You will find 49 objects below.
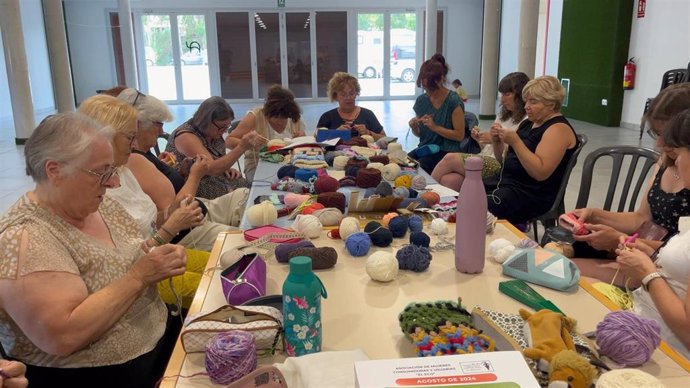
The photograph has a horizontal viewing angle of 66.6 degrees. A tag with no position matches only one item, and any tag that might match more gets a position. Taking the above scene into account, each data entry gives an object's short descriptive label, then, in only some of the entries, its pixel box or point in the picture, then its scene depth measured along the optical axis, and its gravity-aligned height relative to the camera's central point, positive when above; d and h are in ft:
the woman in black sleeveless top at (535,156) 9.34 -1.67
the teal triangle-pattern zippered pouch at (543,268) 4.83 -1.91
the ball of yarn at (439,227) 6.30 -1.93
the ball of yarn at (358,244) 5.74 -1.93
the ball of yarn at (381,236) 5.96 -1.92
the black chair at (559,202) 9.62 -2.59
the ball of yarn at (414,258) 5.27 -1.92
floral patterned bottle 3.61 -1.68
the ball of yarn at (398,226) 6.23 -1.89
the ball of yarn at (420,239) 5.81 -1.91
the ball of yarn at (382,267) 5.02 -1.90
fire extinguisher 27.66 -0.78
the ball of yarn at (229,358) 3.48 -1.90
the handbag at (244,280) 4.58 -1.87
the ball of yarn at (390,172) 9.02 -1.84
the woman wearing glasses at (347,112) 14.58 -1.37
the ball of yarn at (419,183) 8.41 -1.89
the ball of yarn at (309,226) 6.29 -1.90
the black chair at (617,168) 8.79 -1.82
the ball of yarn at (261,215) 6.68 -1.87
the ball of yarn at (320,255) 5.39 -1.92
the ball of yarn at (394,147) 11.58 -1.83
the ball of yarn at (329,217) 6.75 -1.92
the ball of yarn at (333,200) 7.29 -1.85
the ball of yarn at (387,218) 6.53 -1.90
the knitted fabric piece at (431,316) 3.89 -1.89
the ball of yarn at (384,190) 7.47 -1.77
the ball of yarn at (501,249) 5.40 -1.90
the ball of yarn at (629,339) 3.59 -1.87
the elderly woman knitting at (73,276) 4.05 -1.72
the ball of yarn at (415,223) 6.34 -1.90
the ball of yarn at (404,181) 8.45 -1.87
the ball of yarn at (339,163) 10.39 -1.92
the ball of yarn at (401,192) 7.59 -1.85
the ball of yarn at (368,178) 8.66 -1.86
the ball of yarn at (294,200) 7.45 -1.90
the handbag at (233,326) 3.74 -1.83
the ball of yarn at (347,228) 6.14 -1.88
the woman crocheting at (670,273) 4.59 -1.98
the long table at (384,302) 3.72 -2.08
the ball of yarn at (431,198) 7.44 -1.88
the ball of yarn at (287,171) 9.53 -1.91
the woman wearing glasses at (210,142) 10.60 -1.56
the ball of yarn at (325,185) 8.07 -1.83
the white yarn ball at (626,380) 2.98 -1.80
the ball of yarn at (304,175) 9.30 -1.93
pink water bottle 4.78 -1.46
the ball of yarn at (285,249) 5.58 -1.94
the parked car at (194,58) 46.85 +0.58
